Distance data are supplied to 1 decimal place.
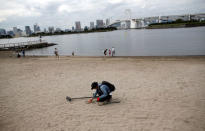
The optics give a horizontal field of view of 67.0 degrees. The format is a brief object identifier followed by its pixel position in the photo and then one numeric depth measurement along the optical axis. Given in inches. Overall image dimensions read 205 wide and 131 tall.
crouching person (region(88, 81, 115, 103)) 234.5
